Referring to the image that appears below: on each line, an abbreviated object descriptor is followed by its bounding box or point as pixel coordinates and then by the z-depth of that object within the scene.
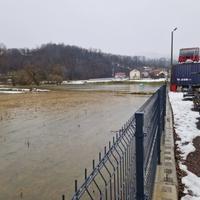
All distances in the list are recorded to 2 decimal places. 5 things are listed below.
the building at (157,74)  89.95
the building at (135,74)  98.74
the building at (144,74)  104.28
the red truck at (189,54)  23.46
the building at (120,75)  103.66
